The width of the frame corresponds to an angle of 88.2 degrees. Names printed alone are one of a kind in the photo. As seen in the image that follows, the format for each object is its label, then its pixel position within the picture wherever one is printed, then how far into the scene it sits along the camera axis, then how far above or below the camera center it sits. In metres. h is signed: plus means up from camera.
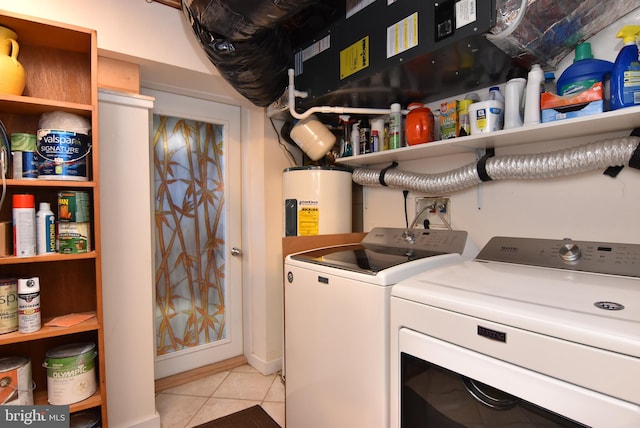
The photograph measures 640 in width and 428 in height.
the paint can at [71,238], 1.43 -0.11
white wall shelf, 1.09 +0.30
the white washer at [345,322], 1.19 -0.46
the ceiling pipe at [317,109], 1.94 +0.60
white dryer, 0.71 -0.33
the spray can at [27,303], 1.35 -0.37
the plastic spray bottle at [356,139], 2.07 +0.44
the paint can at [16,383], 1.36 -0.71
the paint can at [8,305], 1.34 -0.37
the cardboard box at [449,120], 1.59 +0.43
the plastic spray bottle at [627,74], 1.07 +0.44
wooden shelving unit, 1.38 +0.12
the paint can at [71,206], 1.43 +0.03
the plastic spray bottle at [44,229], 1.39 -0.07
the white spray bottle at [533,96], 1.27 +0.43
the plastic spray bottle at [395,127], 1.81 +0.46
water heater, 2.05 +0.06
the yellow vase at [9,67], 1.35 +0.61
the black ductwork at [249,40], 1.33 +0.81
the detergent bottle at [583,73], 1.17 +0.49
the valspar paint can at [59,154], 1.38 +0.25
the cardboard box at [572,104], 1.13 +0.37
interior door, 2.34 -0.15
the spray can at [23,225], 1.32 -0.05
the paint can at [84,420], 1.51 -0.97
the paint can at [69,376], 1.42 -0.71
